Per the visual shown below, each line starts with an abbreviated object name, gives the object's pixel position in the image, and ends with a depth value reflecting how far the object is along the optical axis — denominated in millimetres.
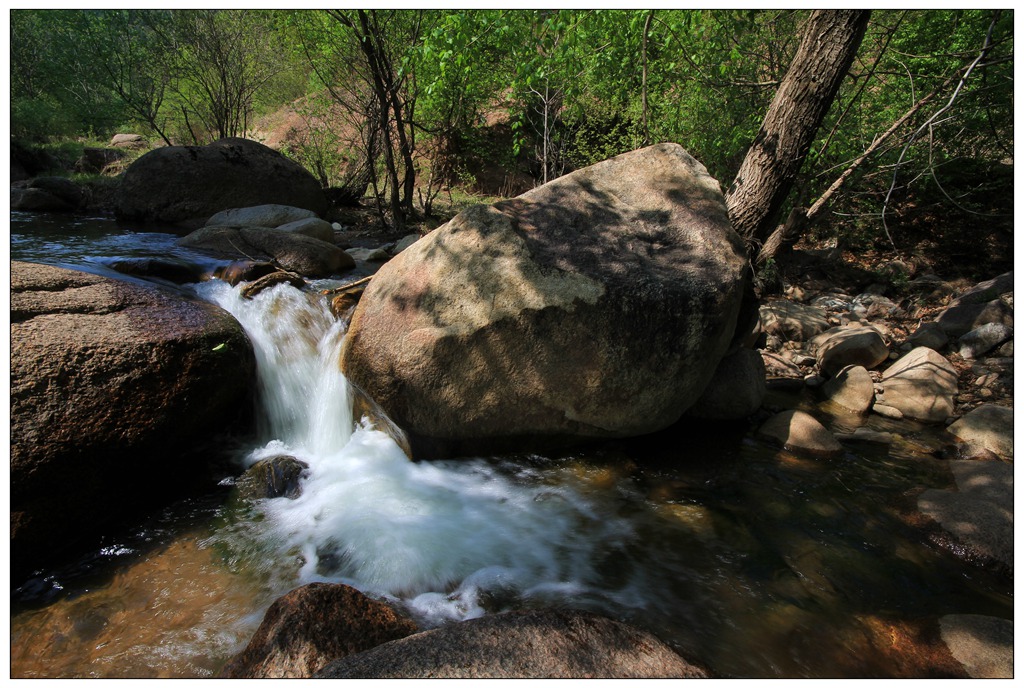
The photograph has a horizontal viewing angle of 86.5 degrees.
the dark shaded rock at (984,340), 6234
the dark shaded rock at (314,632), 2379
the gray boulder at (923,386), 5449
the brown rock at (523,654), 1959
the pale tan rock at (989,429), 4797
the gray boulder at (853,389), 5719
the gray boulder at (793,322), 7379
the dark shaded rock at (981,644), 2684
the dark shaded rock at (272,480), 4164
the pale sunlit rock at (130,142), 23170
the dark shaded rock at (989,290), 7090
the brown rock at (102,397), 3385
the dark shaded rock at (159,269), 6566
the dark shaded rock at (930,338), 6582
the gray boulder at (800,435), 4898
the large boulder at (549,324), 4180
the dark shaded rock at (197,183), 11641
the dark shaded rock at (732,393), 5324
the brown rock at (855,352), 6352
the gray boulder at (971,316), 6582
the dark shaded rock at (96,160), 18250
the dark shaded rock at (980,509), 3531
